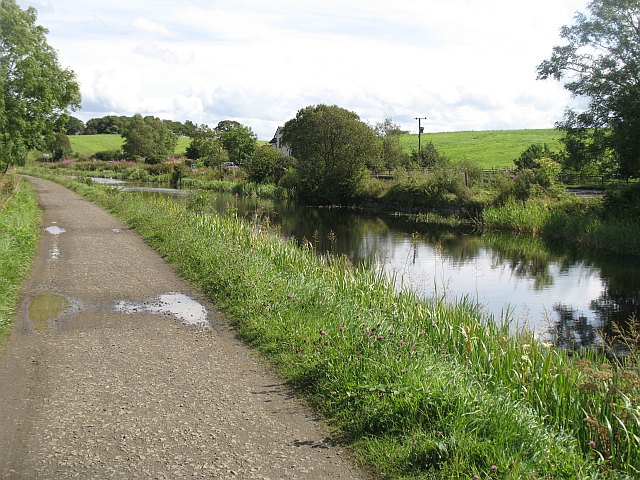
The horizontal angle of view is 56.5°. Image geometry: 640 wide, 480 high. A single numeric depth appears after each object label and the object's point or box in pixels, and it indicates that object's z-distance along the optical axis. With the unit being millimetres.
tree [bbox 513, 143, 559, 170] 46094
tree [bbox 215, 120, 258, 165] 83812
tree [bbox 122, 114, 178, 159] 100750
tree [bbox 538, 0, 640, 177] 24547
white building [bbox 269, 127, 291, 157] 95594
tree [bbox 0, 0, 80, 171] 24162
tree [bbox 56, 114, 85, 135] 147450
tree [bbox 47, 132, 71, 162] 99250
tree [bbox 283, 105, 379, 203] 46750
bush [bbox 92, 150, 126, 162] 101562
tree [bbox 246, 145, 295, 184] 60312
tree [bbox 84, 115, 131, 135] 151000
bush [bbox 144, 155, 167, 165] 94050
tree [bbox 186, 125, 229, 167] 76250
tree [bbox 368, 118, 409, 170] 59562
